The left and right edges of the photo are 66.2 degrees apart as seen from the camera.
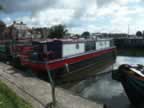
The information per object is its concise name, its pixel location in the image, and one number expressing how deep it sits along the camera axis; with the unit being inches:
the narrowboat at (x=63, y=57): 297.0
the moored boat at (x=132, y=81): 171.8
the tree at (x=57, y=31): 1041.5
